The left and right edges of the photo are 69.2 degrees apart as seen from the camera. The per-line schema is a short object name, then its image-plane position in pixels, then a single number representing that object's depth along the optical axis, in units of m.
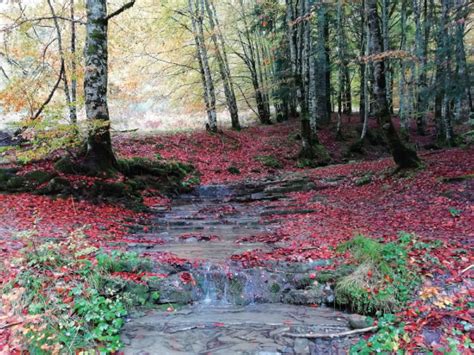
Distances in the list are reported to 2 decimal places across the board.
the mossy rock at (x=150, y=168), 10.30
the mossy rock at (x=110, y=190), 8.60
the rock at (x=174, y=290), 4.66
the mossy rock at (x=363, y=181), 10.01
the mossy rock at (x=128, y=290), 4.28
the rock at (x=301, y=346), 3.68
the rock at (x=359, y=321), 3.96
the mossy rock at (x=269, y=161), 14.62
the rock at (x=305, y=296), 4.62
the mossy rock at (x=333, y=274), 4.80
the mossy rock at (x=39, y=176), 8.38
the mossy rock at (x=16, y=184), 8.22
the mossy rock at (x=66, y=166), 8.84
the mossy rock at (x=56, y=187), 8.19
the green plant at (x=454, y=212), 6.50
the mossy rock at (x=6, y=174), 8.35
